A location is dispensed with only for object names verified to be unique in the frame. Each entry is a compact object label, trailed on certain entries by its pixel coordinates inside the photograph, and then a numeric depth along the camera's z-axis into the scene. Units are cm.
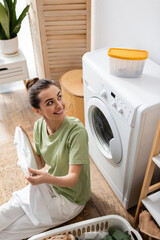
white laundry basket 138
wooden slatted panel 221
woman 125
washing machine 124
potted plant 216
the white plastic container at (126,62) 133
